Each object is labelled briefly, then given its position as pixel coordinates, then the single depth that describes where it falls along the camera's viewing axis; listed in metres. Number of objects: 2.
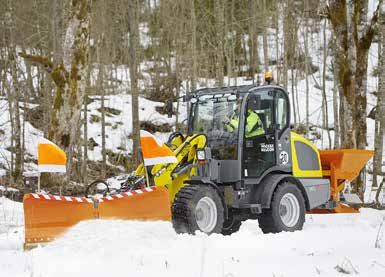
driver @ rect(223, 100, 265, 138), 17.55
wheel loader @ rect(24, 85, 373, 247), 15.37
